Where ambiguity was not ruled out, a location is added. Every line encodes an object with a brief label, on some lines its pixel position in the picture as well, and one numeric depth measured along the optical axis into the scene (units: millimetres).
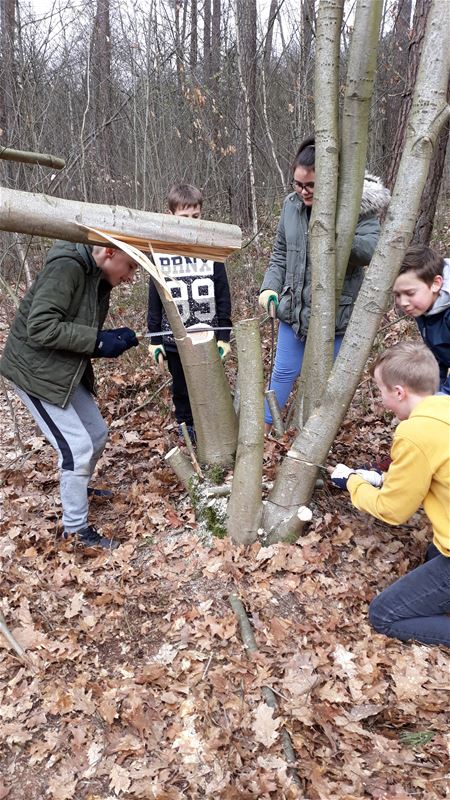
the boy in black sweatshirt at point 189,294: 3549
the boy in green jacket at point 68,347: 2809
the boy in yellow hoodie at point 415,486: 2238
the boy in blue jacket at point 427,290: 2730
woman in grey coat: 3061
